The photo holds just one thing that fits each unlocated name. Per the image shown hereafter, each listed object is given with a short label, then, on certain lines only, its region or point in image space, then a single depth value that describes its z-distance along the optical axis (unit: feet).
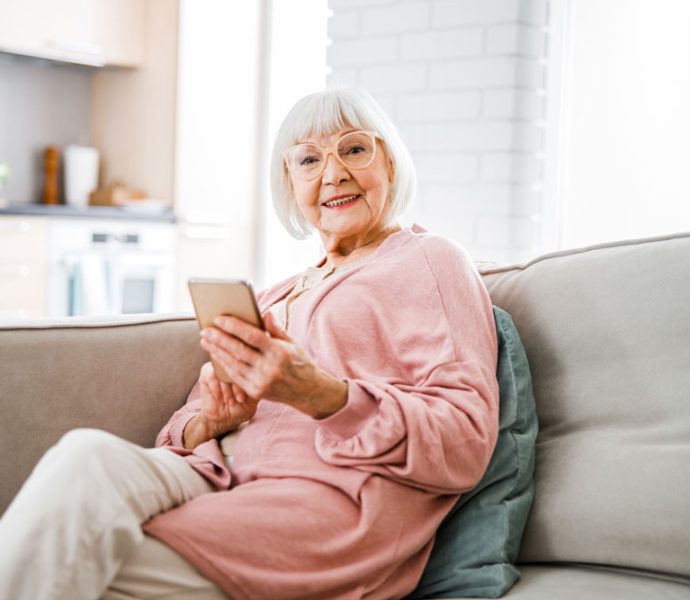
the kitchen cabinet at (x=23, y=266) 12.26
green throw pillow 4.17
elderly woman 3.46
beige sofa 4.21
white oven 12.80
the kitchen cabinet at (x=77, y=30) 13.01
